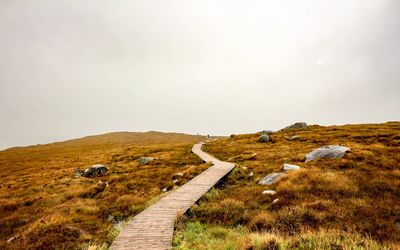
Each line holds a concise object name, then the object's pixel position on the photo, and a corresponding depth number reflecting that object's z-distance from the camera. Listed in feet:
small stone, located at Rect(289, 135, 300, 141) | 134.49
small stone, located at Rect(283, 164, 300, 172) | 58.20
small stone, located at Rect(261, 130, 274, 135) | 183.63
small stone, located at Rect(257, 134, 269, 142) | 143.74
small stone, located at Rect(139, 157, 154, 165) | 102.31
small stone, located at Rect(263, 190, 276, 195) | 45.30
